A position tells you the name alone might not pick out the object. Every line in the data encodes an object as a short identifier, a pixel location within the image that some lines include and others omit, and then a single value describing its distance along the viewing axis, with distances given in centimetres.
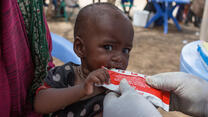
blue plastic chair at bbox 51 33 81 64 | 177
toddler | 90
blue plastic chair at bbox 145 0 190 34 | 562
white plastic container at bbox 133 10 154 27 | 604
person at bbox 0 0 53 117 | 71
